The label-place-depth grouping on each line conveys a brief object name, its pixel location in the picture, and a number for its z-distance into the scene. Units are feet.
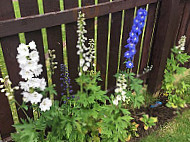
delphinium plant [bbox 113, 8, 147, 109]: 6.57
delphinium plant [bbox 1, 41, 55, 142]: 5.28
